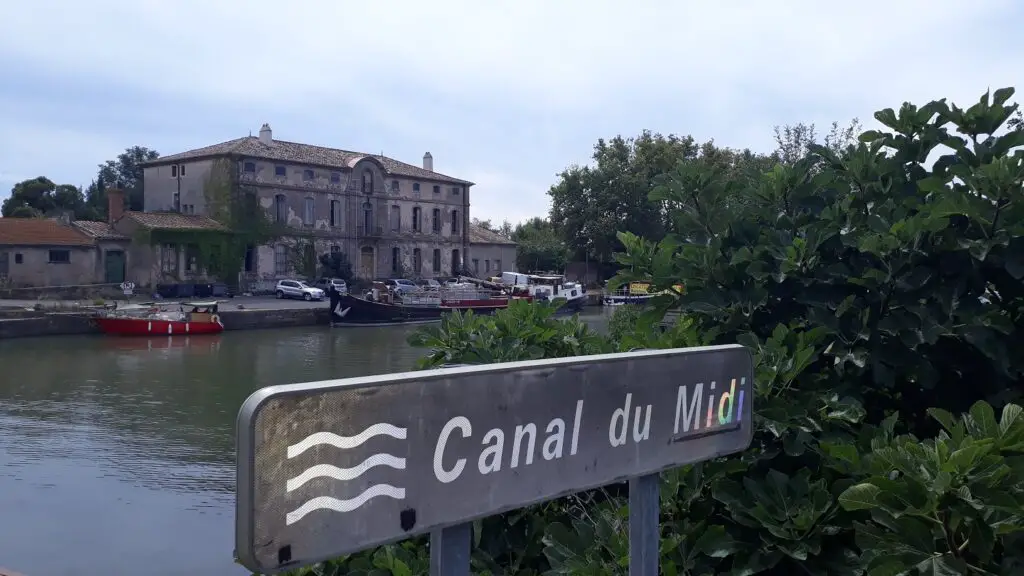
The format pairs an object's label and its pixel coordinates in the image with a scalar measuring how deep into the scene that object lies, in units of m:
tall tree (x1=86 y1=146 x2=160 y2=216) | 59.88
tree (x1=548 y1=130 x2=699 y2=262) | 48.72
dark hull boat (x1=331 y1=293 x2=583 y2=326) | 35.81
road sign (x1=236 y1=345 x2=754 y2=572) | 1.28
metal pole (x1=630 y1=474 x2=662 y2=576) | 1.90
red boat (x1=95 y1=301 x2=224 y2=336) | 29.41
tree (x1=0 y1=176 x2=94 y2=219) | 52.12
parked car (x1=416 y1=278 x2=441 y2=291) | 44.26
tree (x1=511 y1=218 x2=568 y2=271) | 56.56
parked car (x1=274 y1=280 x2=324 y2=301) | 40.22
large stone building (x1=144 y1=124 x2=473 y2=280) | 42.19
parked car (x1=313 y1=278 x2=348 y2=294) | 42.06
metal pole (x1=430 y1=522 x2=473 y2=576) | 1.52
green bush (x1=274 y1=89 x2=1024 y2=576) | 2.08
